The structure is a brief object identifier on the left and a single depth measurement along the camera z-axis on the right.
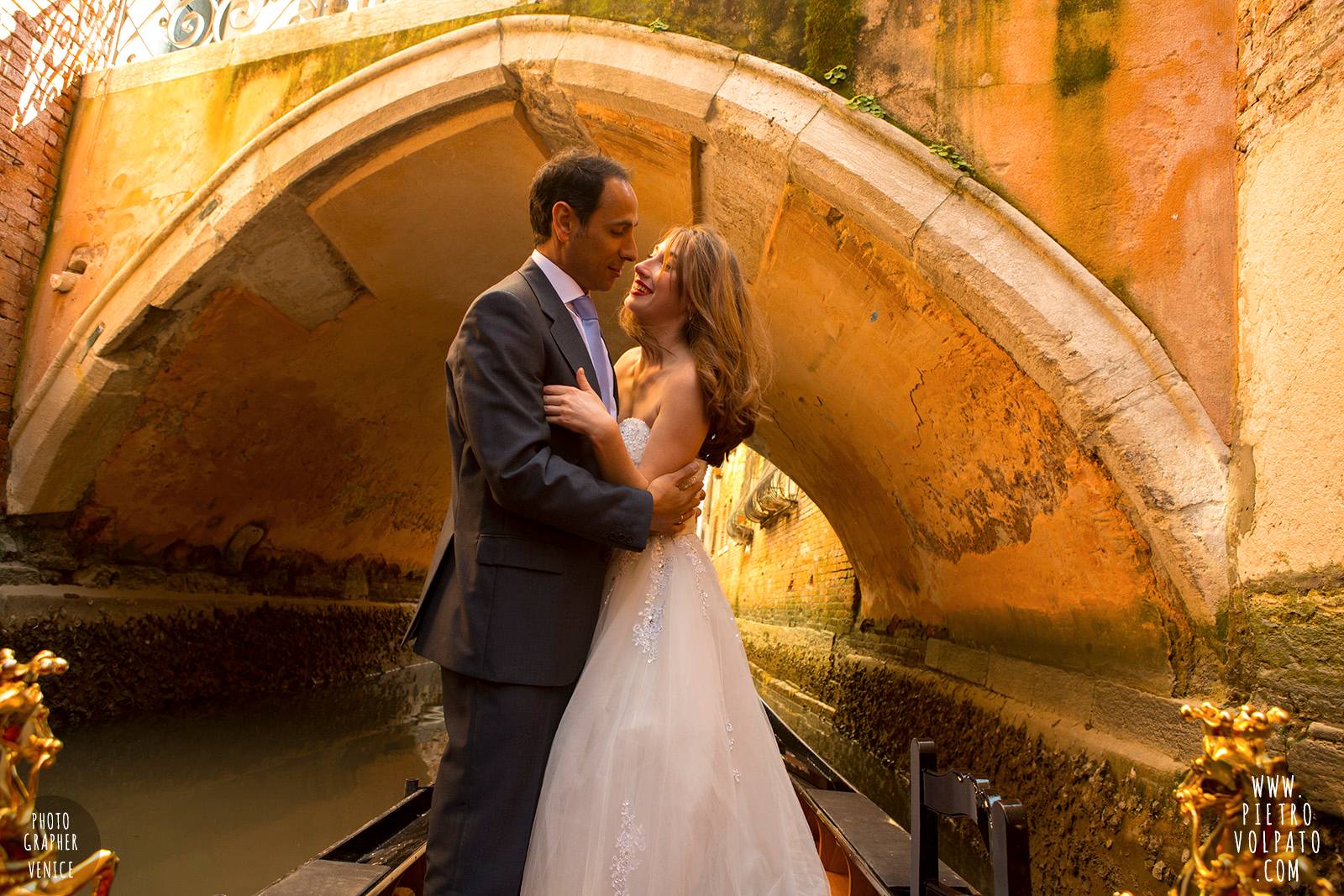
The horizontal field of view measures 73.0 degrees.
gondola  1.86
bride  1.32
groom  1.29
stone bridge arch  2.76
